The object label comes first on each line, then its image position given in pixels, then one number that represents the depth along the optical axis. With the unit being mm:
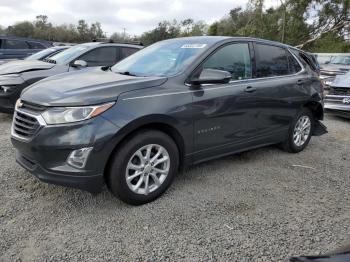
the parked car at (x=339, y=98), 8305
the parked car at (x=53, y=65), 6555
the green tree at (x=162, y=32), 62325
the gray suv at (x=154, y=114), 3258
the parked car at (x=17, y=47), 13812
